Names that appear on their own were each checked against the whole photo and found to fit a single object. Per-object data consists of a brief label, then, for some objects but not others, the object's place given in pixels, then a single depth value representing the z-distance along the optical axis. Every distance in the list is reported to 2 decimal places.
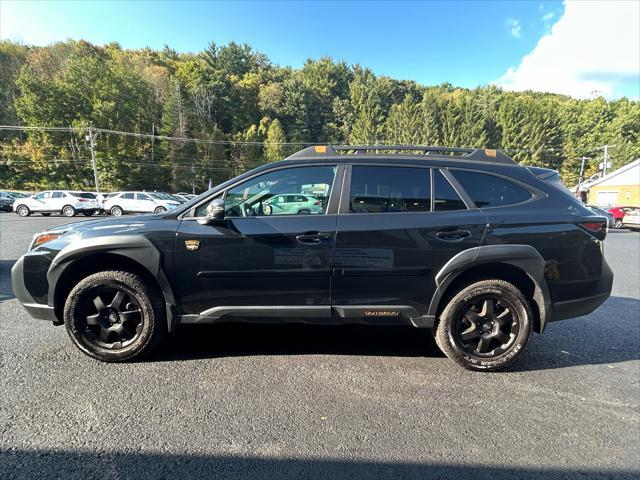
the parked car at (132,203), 21.89
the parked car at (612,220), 20.50
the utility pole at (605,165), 46.06
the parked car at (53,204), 21.31
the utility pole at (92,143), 35.50
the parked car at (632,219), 19.30
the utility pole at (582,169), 61.28
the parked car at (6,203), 25.77
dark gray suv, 2.82
